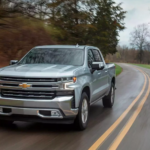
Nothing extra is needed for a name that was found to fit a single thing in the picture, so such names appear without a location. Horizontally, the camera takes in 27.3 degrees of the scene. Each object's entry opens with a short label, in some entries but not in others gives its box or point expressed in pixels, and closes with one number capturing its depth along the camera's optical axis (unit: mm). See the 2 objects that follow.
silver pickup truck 5961
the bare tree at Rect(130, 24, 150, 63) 107938
